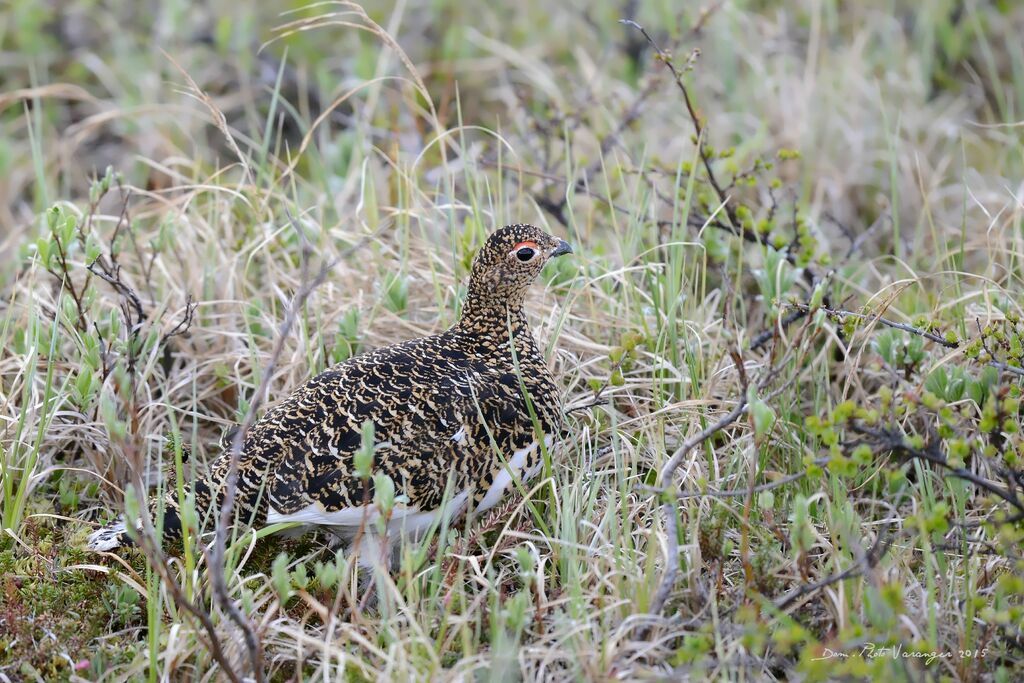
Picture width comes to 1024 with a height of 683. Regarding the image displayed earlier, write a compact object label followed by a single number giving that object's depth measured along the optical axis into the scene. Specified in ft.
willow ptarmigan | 22.62
